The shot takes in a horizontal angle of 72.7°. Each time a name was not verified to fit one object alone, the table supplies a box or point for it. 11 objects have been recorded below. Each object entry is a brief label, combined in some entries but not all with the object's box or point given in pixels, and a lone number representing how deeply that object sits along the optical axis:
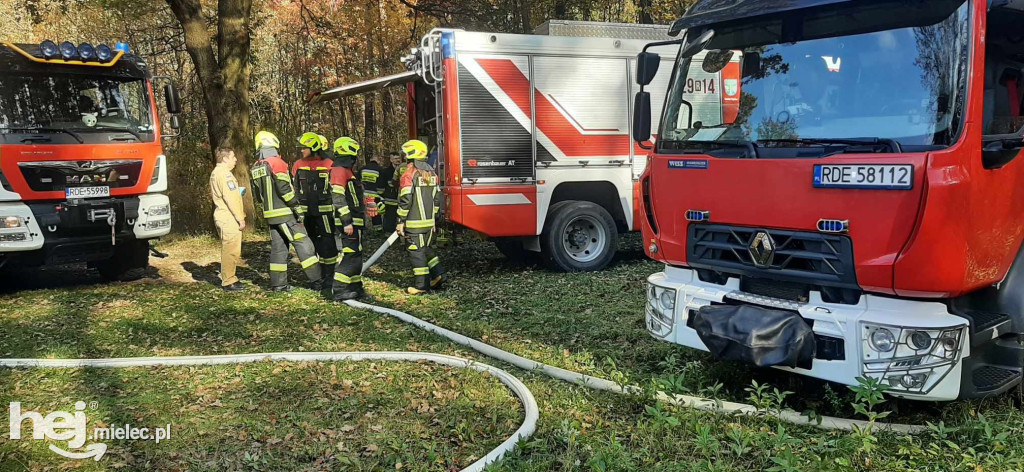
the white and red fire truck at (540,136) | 8.02
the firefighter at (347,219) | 7.21
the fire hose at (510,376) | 3.52
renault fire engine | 3.18
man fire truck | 7.47
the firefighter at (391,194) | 12.09
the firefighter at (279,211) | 7.57
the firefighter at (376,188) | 11.67
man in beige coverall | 8.00
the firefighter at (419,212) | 7.33
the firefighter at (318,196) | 7.95
